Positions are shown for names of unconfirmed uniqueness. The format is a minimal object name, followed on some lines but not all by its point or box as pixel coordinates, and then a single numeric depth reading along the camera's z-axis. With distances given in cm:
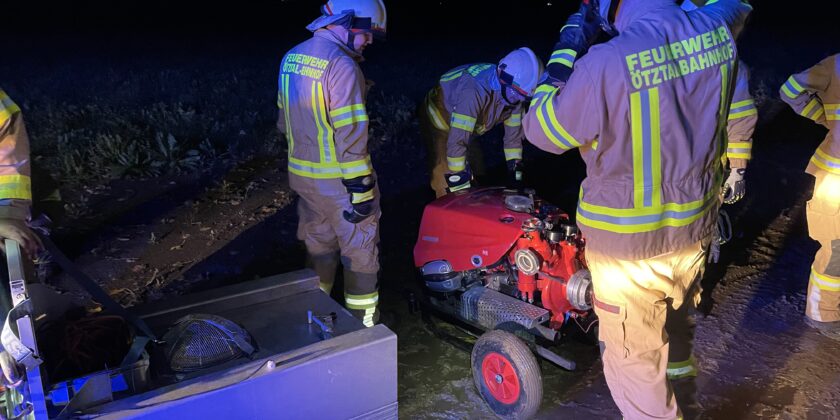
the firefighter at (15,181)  291
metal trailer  248
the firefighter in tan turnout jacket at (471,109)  518
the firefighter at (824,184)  444
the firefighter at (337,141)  405
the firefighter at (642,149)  280
